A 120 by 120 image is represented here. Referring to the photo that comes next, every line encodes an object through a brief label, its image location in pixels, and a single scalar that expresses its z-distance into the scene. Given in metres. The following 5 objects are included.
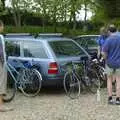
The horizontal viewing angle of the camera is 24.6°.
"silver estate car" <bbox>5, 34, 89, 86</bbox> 6.40
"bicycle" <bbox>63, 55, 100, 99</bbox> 6.32
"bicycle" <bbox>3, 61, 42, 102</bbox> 6.31
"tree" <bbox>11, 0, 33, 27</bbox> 17.67
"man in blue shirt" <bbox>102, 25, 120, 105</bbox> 5.61
